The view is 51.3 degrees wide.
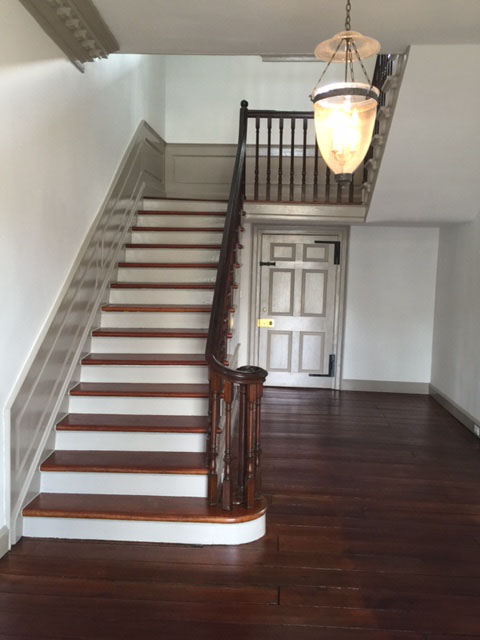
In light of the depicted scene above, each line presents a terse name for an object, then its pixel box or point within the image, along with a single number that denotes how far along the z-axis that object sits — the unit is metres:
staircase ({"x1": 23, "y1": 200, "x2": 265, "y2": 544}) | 2.74
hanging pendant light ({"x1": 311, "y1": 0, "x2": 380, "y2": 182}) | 2.50
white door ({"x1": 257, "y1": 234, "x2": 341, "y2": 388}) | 6.27
